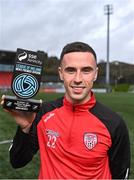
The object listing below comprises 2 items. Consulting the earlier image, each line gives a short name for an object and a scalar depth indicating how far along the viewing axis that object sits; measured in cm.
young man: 100
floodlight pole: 2737
